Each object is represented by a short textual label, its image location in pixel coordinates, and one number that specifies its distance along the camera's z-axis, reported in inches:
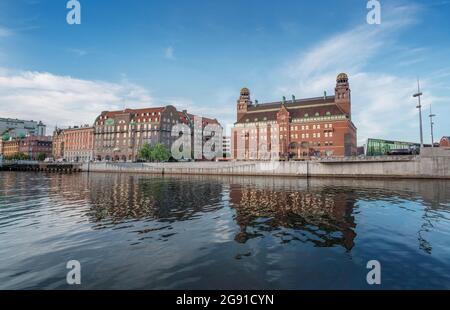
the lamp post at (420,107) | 2332.9
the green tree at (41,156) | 6501.0
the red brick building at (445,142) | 2662.6
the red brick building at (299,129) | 4222.4
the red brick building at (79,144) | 5836.6
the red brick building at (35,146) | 7234.3
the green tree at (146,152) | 4370.1
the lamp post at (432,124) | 2496.7
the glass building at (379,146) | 3892.7
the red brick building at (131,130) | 5221.5
